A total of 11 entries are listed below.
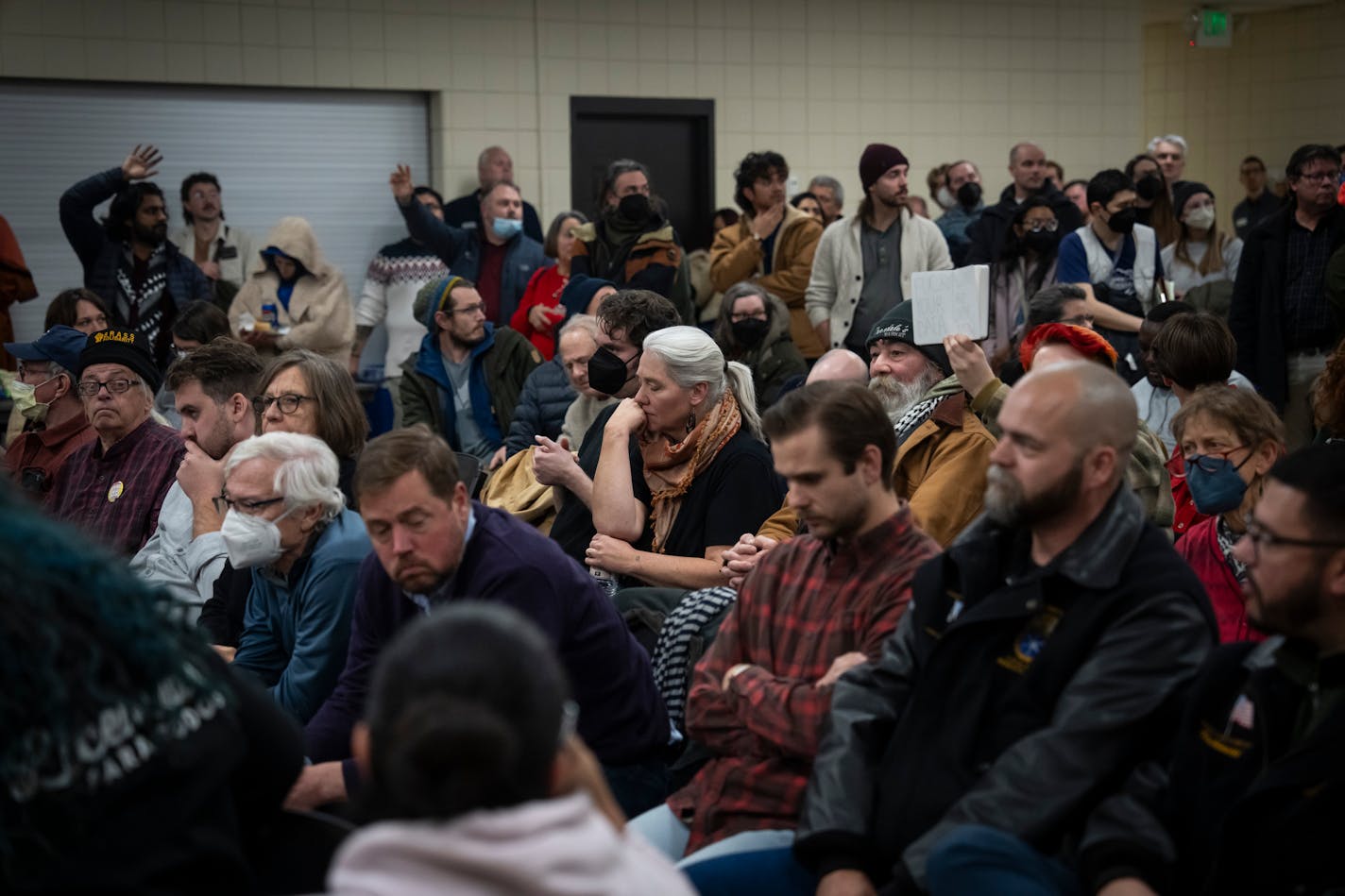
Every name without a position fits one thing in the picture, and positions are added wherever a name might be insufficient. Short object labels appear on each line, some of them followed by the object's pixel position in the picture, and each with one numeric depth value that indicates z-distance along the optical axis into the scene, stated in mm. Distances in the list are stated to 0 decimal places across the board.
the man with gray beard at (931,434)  3533
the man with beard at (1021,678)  2250
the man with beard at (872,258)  6750
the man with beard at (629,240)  6762
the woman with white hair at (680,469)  3855
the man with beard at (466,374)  6164
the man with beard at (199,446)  4148
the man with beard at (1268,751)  2033
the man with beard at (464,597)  2797
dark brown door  9672
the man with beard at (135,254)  7258
